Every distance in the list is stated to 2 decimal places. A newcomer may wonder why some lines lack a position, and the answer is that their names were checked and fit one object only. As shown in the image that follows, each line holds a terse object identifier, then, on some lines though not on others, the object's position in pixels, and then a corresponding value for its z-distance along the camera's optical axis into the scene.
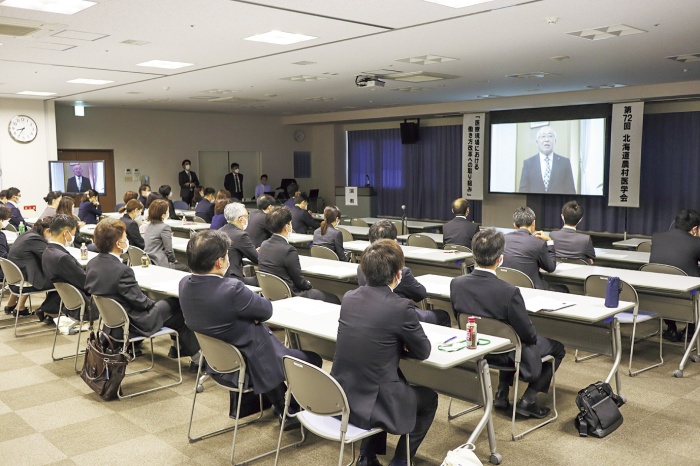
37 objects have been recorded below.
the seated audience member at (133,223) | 7.16
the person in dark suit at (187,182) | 14.74
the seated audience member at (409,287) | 4.44
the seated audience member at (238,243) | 5.80
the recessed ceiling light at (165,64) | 7.59
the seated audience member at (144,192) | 11.08
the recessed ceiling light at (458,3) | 4.73
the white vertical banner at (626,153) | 10.43
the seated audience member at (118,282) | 4.32
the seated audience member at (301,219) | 8.67
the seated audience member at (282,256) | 5.18
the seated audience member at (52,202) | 8.55
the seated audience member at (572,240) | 5.97
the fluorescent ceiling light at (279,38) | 5.93
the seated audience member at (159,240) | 6.43
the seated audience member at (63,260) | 5.05
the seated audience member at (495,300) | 3.53
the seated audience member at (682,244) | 5.50
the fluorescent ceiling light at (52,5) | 4.72
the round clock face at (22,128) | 11.98
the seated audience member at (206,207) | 10.44
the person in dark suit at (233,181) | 15.73
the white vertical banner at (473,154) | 12.92
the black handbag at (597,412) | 3.75
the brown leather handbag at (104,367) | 4.28
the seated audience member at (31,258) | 6.02
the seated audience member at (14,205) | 9.19
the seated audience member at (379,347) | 2.83
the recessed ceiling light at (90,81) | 9.21
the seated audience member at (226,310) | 3.29
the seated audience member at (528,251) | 5.18
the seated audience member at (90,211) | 9.86
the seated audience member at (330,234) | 6.66
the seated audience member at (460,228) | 7.35
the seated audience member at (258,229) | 7.00
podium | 14.66
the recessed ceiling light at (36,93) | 11.00
